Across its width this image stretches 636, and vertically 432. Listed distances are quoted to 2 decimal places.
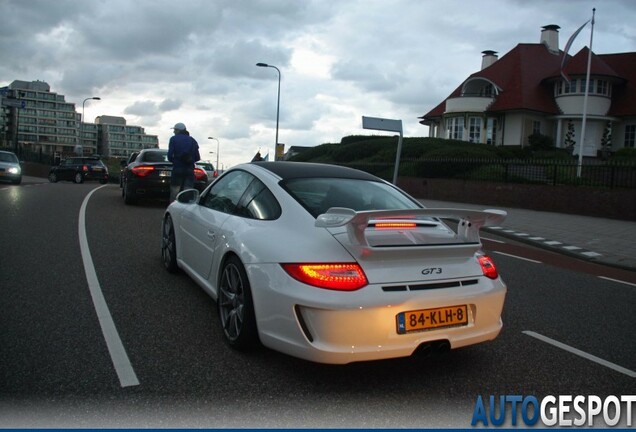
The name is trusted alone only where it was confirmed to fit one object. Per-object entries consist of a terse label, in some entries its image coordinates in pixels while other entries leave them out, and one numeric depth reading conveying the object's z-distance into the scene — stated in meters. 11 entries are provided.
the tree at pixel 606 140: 36.43
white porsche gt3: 3.14
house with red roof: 36.69
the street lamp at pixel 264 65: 36.38
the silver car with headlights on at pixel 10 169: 22.02
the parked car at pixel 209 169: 25.66
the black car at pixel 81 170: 29.42
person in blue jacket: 10.48
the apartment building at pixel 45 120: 135.25
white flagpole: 17.62
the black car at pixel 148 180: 13.27
